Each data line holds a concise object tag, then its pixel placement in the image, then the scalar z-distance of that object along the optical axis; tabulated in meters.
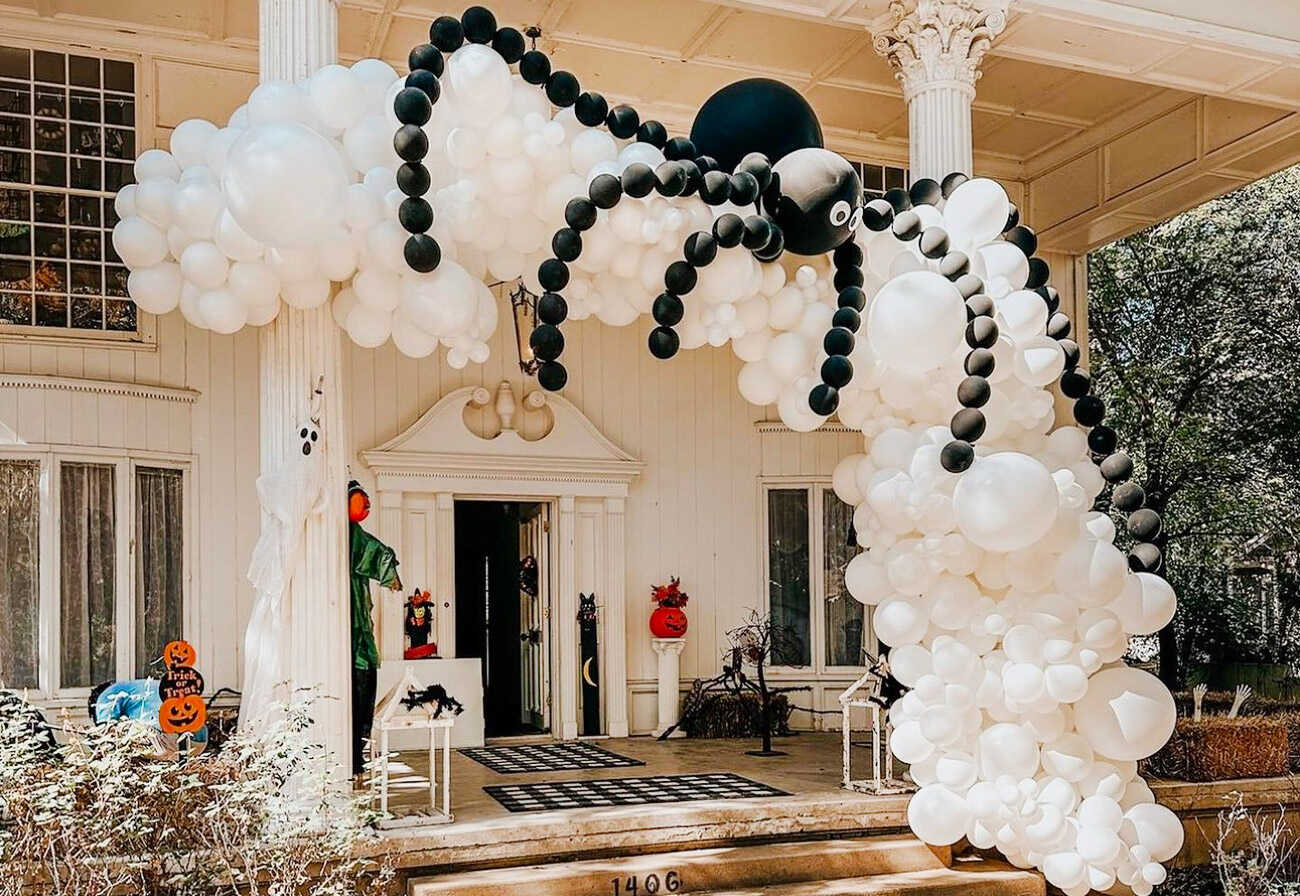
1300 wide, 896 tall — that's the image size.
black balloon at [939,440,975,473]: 6.77
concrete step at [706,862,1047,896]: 6.93
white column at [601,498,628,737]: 11.09
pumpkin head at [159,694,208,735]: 6.92
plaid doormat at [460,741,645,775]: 9.27
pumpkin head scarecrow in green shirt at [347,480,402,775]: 7.18
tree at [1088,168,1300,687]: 14.85
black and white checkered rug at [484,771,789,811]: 7.65
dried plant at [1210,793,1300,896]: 7.01
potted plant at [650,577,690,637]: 11.03
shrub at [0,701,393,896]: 5.60
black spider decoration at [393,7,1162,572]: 6.23
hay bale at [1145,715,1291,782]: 8.52
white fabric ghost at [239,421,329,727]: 6.63
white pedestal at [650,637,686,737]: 11.08
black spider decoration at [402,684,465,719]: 7.18
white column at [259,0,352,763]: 6.69
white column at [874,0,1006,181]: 8.07
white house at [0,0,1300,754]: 8.65
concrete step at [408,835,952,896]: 6.54
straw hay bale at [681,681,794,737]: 11.02
